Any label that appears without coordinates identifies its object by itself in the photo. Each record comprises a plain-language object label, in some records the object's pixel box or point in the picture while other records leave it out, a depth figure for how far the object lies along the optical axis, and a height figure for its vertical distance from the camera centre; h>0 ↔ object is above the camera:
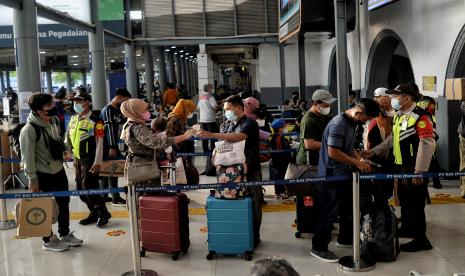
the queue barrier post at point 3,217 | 6.28 -1.30
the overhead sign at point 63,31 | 12.95 +2.03
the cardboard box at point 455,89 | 5.91 +0.06
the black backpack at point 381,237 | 4.68 -1.28
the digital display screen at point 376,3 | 9.33 +1.79
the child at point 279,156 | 7.14 -0.77
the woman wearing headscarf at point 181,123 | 6.89 -0.23
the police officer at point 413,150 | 4.67 -0.51
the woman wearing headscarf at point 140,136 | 4.85 -0.28
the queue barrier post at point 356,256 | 4.34 -1.39
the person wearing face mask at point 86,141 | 5.95 -0.37
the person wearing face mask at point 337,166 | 4.49 -0.61
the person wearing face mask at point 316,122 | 5.02 -0.22
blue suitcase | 4.84 -1.16
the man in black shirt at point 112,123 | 6.78 -0.20
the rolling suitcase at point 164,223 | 4.89 -1.13
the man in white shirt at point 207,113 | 11.06 -0.19
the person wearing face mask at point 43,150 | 4.95 -0.37
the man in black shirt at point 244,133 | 4.85 -0.29
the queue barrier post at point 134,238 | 4.30 -1.12
